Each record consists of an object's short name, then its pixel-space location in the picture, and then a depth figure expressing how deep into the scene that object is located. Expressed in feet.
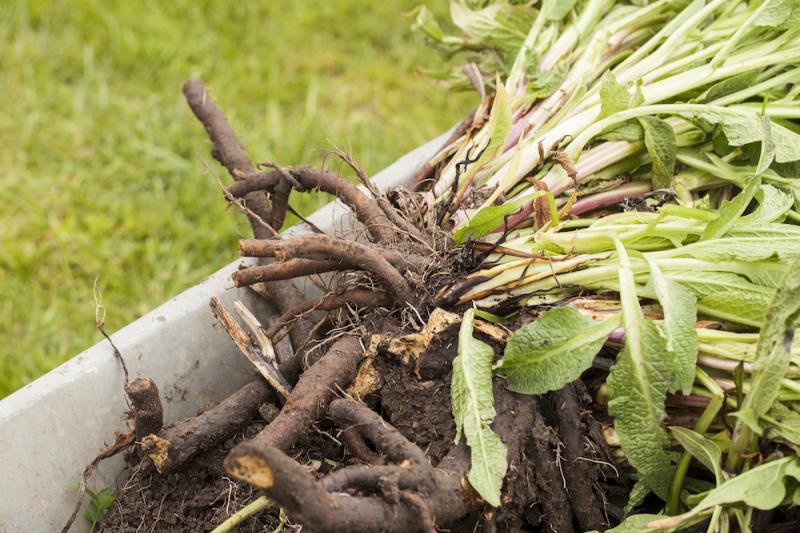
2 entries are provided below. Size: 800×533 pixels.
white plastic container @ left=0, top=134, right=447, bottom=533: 4.25
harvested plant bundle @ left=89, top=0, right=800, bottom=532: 4.03
